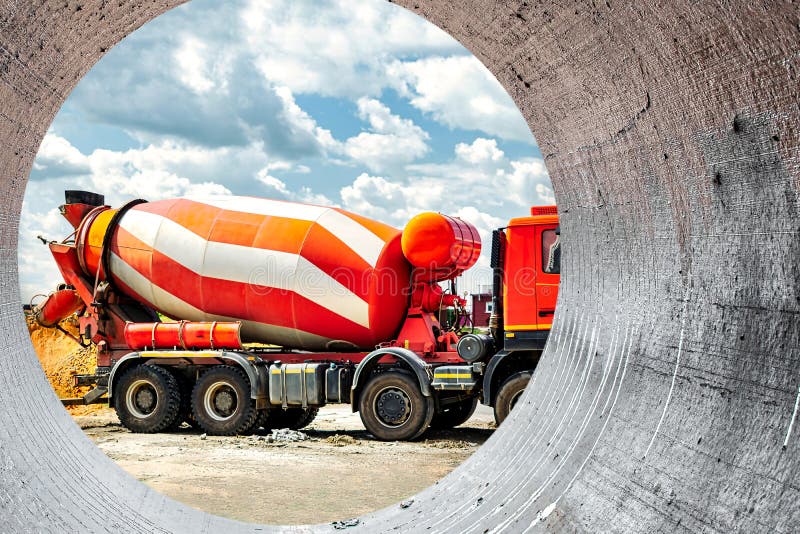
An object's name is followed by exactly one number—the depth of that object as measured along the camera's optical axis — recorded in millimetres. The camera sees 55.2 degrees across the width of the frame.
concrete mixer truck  10531
